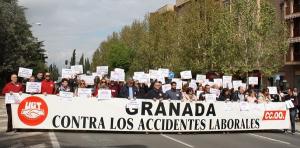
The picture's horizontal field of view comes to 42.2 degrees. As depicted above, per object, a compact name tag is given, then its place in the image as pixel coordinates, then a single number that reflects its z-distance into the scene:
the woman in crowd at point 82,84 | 12.74
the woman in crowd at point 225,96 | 13.58
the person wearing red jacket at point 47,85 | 12.28
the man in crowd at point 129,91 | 13.01
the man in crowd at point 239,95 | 14.02
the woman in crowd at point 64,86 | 12.43
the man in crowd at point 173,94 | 12.91
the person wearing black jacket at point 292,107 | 13.96
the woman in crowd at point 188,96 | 13.07
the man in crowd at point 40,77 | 12.85
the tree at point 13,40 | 38.58
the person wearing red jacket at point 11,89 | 11.59
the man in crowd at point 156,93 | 12.62
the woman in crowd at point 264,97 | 13.96
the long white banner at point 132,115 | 11.81
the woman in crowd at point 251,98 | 13.82
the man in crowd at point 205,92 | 13.46
